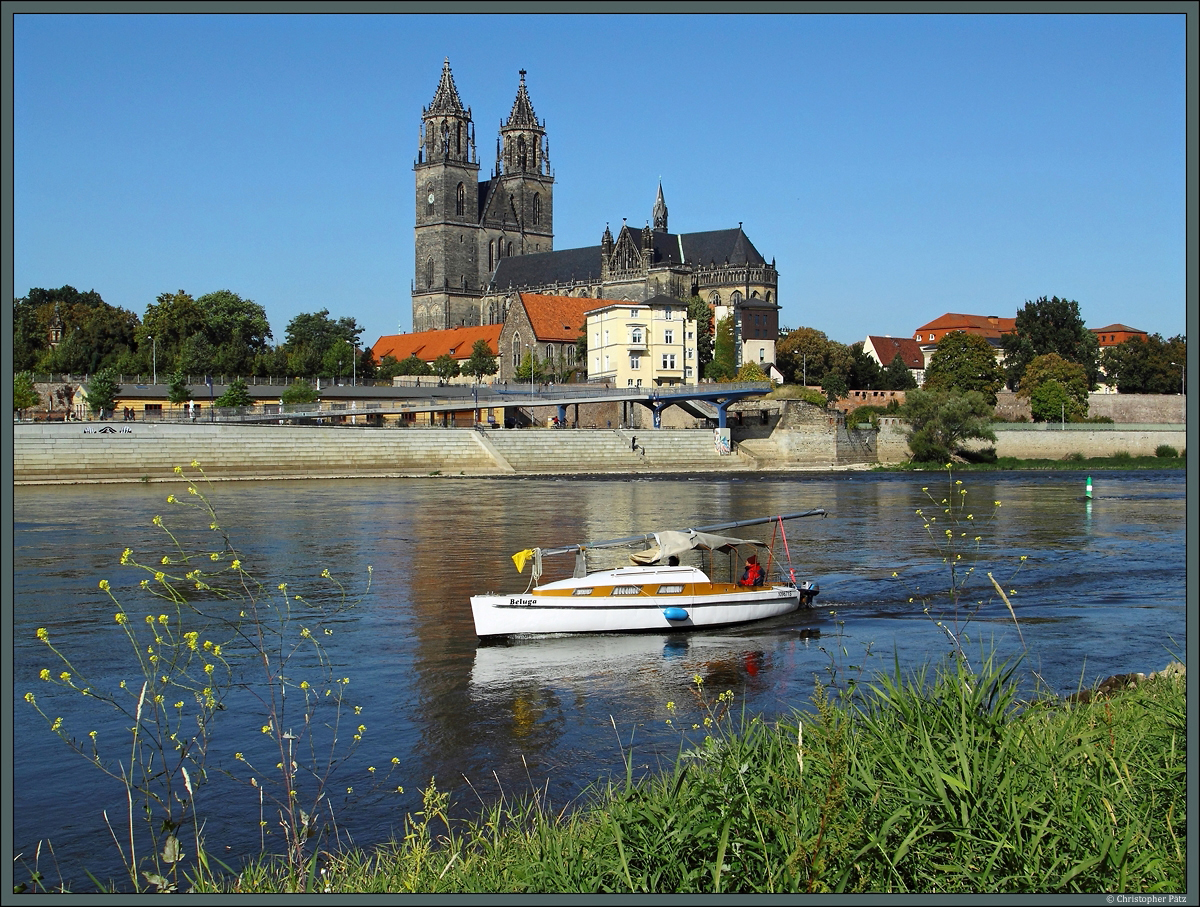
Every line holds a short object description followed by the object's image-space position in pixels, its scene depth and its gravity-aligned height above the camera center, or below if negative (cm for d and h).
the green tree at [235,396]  8638 +229
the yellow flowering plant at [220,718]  1021 -381
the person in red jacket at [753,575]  2364 -310
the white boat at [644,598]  2108 -332
